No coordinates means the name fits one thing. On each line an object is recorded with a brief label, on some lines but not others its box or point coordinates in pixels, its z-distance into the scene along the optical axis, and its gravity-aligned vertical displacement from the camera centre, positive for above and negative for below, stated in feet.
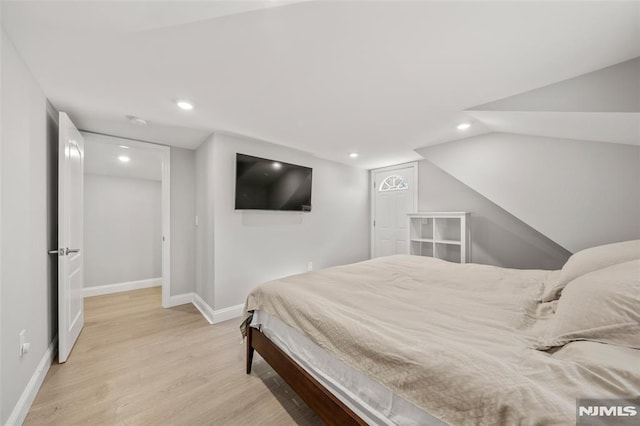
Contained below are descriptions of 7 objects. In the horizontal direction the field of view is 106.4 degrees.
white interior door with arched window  13.52 +0.39
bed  2.46 -1.84
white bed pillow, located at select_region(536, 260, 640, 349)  2.90 -1.31
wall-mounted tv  9.82 +1.22
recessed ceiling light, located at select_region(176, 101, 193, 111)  6.72 +3.08
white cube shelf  10.52 -1.14
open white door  6.44 -0.68
